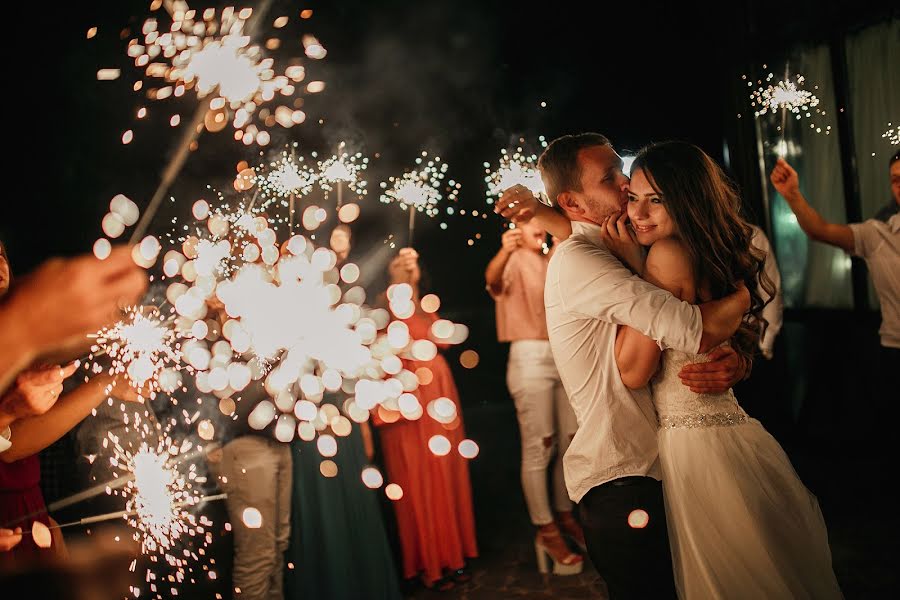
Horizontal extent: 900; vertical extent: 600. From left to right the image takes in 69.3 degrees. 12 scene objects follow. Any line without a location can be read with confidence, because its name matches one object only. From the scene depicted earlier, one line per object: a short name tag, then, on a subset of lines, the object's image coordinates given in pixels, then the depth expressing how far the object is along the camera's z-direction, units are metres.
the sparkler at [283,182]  4.16
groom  1.97
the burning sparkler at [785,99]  5.25
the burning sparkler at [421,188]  6.01
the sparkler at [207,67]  3.59
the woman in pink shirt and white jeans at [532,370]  4.23
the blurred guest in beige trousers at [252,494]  3.12
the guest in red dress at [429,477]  3.94
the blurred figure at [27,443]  2.45
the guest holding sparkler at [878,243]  4.04
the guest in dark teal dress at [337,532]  3.18
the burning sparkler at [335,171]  4.80
